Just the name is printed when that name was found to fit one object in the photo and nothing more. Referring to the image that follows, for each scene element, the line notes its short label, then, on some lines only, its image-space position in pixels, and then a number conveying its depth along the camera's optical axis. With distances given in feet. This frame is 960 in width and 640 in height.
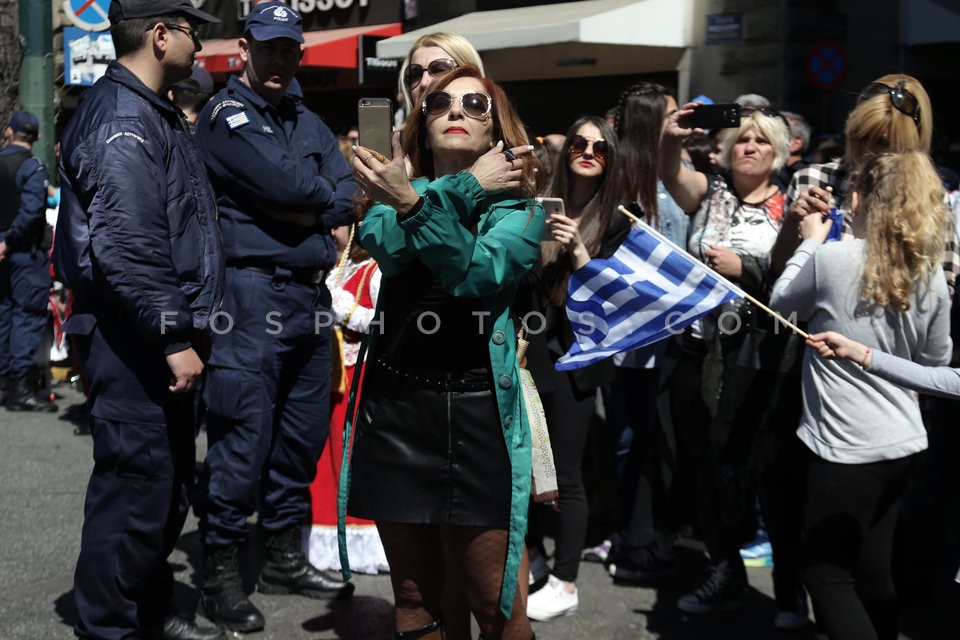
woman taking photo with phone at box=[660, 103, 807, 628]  15.64
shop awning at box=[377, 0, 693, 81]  39.37
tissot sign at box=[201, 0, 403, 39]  53.08
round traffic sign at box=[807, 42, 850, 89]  35.60
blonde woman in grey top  11.89
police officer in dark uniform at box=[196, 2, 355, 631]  15.39
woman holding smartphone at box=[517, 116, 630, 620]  16.21
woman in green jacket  11.02
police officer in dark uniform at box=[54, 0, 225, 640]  12.59
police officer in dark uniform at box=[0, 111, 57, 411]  30.07
